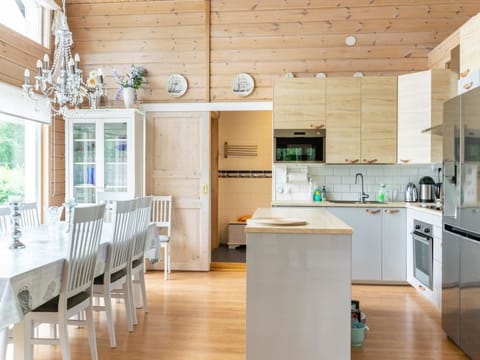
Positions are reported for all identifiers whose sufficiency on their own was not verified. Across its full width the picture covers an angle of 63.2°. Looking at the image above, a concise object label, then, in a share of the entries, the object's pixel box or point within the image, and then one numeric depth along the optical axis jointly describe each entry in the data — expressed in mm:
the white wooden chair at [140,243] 3344
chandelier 3027
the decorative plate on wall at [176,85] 5141
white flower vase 4965
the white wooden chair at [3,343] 2232
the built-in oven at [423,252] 3633
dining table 1881
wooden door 5086
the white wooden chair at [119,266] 2896
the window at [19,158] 4238
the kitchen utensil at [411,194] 4715
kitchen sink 4616
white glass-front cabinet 4953
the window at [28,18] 4324
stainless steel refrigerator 2473
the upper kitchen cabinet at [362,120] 4539
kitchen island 2277
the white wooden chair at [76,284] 2309
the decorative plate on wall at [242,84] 5043
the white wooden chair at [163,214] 5004
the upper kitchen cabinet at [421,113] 4219
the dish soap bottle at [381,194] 4770
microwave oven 4617
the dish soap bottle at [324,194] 4914
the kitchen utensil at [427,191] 4609
